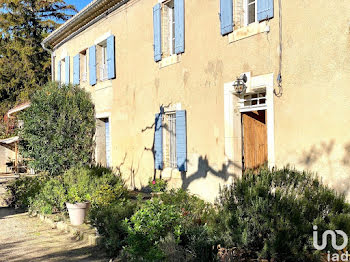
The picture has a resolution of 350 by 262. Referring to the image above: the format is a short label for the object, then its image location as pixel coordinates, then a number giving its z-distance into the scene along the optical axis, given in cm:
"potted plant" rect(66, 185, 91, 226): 702
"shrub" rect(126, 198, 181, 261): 453
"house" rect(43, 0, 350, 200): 556
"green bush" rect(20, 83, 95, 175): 1106
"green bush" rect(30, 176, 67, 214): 776
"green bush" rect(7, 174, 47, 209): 912
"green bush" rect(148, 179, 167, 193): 841
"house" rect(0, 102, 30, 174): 1878
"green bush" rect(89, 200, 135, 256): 543
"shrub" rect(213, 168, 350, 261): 402
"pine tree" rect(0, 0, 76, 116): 2458
